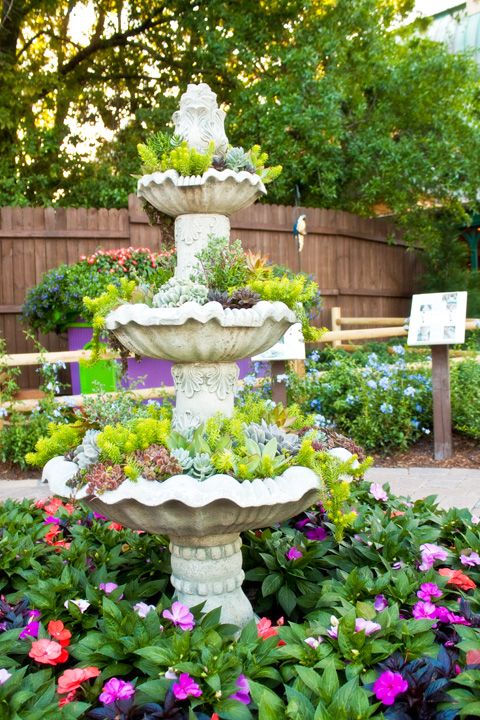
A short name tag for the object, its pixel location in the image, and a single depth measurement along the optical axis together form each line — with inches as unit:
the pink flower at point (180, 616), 91.7
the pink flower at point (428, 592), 101.3
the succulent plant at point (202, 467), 90.4
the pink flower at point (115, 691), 78.8
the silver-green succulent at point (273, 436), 100.6
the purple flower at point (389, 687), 76.6
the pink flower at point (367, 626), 87.0
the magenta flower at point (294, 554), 115.8
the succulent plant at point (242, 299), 100.8
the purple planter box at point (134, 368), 278.0
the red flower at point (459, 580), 106.9
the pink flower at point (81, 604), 98.5
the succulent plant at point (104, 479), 88.7
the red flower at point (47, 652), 85.1
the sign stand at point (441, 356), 237.5
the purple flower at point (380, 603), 98.2
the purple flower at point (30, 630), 94.2
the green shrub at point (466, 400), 250.8
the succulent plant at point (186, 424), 101.3
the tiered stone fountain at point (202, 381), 87.9
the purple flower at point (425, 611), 96.0
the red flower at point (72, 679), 79.7
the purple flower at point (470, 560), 115.1
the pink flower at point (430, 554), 112.8
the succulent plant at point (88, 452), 95.7
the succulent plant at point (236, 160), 107.8
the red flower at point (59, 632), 90.3
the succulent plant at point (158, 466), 89.0
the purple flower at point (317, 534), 133.4
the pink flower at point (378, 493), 152.9
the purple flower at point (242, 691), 78.5
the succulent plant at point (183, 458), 91.7
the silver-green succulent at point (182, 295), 98.5
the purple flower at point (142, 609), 96.2
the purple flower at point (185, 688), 76.3
